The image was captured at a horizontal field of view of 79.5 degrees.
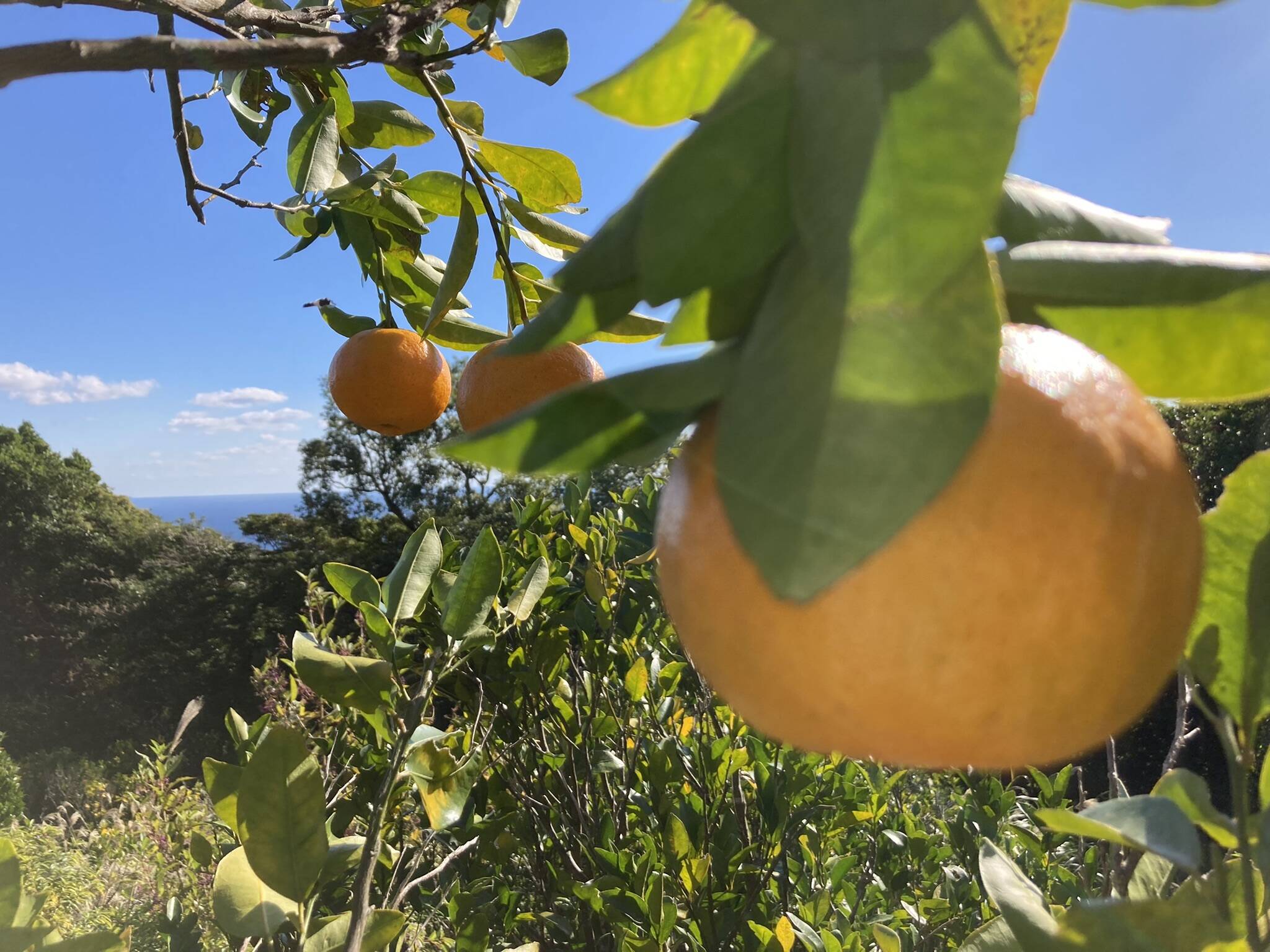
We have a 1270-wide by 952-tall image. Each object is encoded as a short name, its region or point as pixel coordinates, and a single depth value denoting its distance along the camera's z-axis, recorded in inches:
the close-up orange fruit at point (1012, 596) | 7.6
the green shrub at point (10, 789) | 228.7
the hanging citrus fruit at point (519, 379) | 25.1
